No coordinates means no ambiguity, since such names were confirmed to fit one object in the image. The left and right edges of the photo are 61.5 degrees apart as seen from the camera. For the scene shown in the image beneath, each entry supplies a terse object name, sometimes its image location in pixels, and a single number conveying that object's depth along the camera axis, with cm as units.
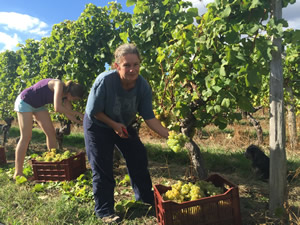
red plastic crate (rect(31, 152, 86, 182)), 382
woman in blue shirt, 232
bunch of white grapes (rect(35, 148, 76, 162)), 391
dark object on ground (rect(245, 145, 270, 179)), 368
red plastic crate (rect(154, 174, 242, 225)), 204
